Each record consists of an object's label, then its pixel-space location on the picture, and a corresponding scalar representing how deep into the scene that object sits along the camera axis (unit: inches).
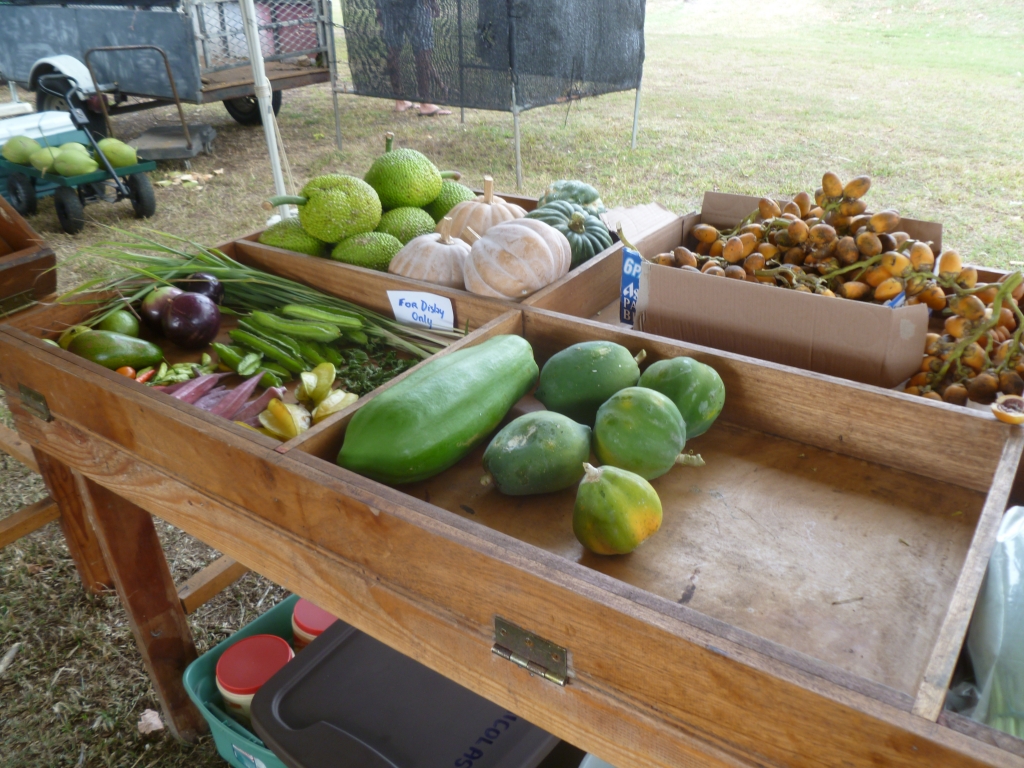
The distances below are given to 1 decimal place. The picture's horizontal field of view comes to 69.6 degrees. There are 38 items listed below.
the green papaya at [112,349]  56.4
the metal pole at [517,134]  201.9
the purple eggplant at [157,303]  62.6
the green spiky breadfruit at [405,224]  73.7
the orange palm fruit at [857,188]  56.3
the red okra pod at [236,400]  52.5
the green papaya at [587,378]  44.7
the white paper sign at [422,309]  59.8
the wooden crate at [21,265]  61.4
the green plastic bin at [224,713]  58.7
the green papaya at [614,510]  35.1
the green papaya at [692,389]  42.9
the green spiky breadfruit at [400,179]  75.9
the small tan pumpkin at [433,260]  63.3
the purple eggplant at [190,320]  61.5
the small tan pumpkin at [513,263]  57.5
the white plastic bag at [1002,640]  30.6
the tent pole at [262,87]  89.0
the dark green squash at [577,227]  67.8
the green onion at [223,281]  61.6
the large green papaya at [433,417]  39.9
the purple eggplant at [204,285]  65.6
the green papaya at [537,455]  39.6
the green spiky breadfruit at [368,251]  68.3
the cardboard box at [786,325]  46.8
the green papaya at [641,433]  39.3
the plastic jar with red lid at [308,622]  66.3
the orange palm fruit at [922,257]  51.4
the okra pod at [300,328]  60.3
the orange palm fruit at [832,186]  57.9
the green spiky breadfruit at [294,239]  71.4
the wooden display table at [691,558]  26.4
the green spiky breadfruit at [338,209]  69.4
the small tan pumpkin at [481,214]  72.7
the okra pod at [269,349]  58.6
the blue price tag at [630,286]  57.9
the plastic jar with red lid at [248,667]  61.6
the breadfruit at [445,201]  80.3
